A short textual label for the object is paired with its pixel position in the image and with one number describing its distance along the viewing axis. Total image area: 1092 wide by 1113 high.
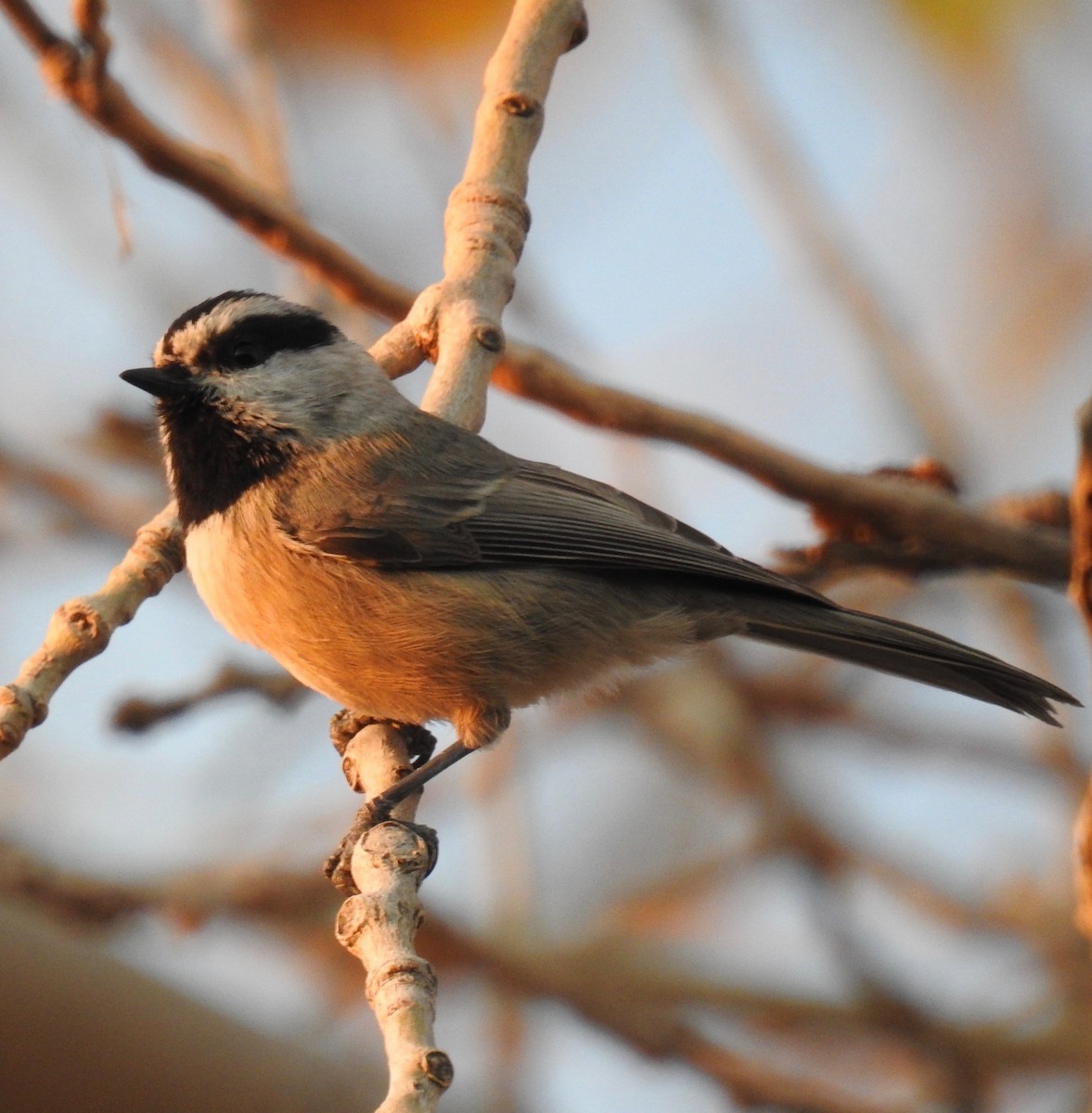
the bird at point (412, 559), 6.00
